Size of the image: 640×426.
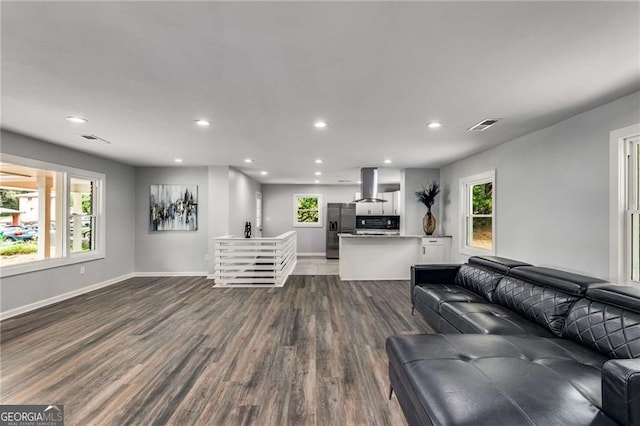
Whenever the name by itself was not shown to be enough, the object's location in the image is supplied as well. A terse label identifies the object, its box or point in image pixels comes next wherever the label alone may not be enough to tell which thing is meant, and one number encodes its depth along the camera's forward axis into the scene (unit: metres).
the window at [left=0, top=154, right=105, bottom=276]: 3.80
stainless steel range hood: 6.18
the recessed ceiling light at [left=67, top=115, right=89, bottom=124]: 3.07
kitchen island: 5.94
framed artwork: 6.16
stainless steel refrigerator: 9.05
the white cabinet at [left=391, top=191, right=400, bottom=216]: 8.11
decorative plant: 6.00
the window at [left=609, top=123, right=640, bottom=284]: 2.45
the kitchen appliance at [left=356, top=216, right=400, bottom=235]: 8.27
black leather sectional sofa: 1.17
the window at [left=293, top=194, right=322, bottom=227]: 9.70
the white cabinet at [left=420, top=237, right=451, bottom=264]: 5.81
